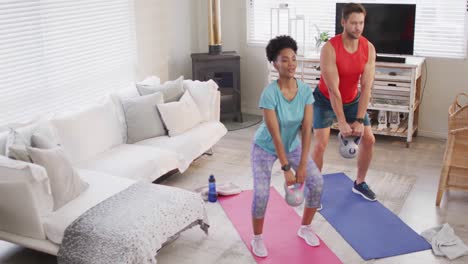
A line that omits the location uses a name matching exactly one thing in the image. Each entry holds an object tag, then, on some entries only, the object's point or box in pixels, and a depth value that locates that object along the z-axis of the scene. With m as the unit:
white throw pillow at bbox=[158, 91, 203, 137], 5.06
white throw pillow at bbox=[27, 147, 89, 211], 3.69
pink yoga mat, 3.73
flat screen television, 5.64
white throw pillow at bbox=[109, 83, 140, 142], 5.00
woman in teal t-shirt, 3.45
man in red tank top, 4.00
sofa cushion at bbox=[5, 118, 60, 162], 3.71
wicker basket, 4.29
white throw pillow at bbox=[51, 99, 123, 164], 4.38
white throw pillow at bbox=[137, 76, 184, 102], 5.22
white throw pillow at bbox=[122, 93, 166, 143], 4.97
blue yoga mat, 3.83
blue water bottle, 4.57
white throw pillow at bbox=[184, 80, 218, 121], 5.40
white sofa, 3.52
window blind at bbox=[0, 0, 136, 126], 4.58
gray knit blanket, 3.36
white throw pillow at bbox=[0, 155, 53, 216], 3.46
